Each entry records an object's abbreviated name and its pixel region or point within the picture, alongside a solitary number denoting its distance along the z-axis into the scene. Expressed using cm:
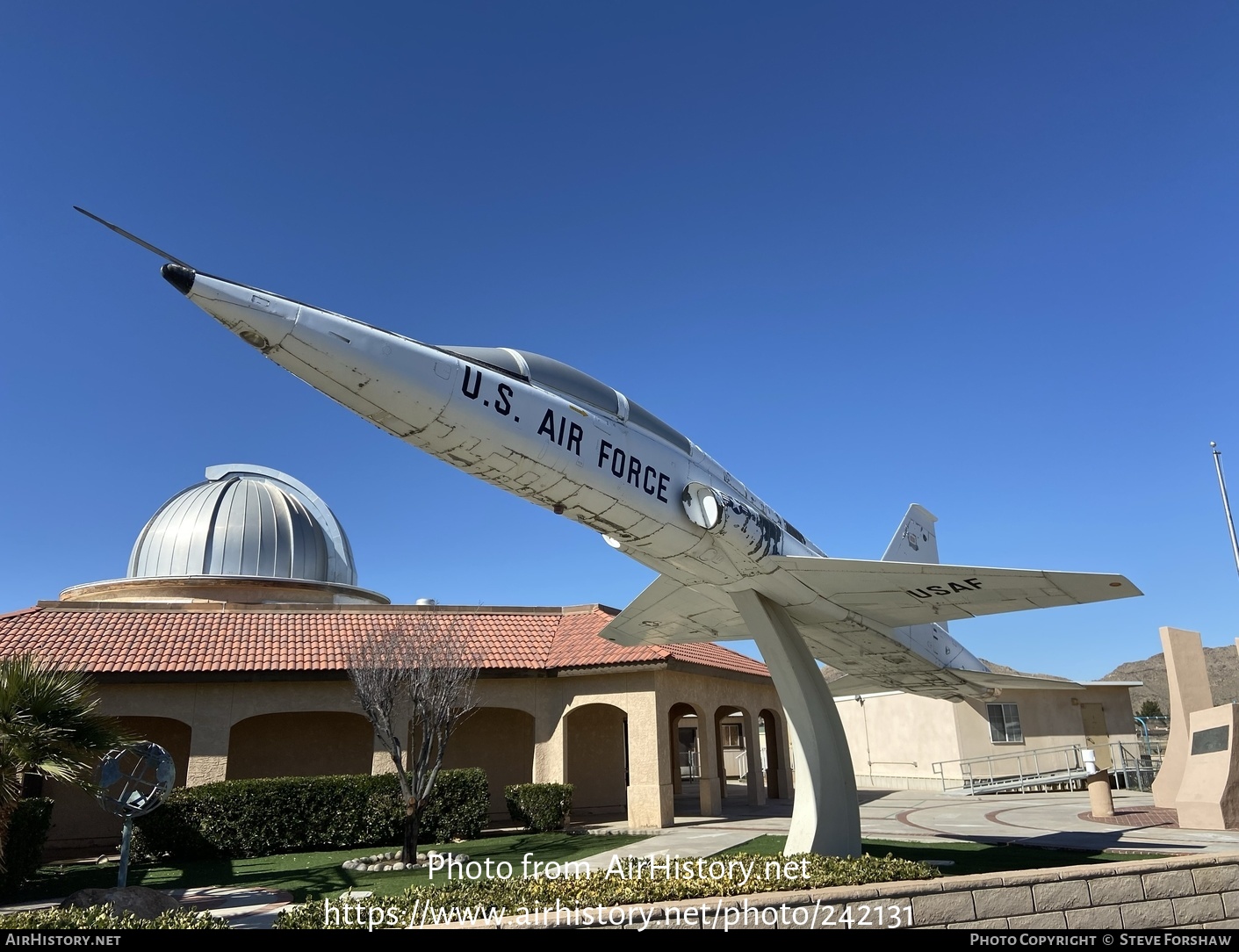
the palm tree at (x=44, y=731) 920
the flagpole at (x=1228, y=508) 1908
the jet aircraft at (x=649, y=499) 712
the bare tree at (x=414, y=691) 1380
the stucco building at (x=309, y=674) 1892
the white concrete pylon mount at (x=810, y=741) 1051
